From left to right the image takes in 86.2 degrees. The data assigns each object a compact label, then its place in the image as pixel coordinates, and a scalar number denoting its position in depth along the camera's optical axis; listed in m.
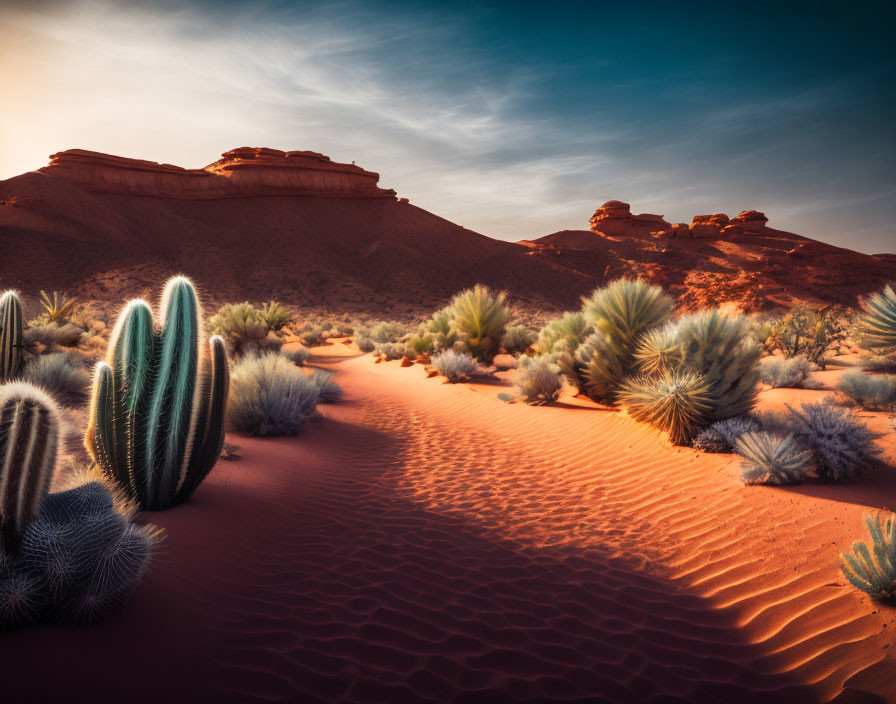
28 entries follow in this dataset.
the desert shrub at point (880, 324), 6.23
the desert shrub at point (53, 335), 11.64
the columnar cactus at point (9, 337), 7.79
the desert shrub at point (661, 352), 7.40
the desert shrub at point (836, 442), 5.07
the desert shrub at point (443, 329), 15.85
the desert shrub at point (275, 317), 19.30
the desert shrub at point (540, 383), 10.27
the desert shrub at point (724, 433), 6.07
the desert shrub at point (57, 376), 7.69
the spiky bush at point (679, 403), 6.63
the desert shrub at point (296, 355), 14.36
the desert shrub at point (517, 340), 16.44
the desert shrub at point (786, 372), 9.04
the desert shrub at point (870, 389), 7.34
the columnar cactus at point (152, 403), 3.94
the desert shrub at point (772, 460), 5.11
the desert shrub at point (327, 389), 10.34
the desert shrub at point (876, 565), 3.24
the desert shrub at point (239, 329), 15.54
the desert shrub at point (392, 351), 17.09
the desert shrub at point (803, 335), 11.69
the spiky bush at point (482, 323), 15.64
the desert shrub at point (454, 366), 12.78
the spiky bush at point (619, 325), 9.29
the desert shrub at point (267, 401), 7.27
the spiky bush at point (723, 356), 6.70
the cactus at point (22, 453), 2.50
